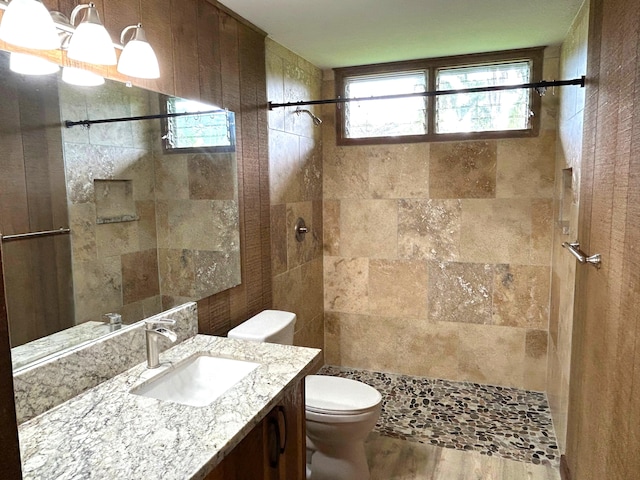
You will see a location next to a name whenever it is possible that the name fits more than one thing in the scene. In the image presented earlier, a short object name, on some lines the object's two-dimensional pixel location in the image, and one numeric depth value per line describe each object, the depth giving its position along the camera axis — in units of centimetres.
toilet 205
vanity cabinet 131
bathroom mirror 128
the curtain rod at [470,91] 208
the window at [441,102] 302
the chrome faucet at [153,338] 158
